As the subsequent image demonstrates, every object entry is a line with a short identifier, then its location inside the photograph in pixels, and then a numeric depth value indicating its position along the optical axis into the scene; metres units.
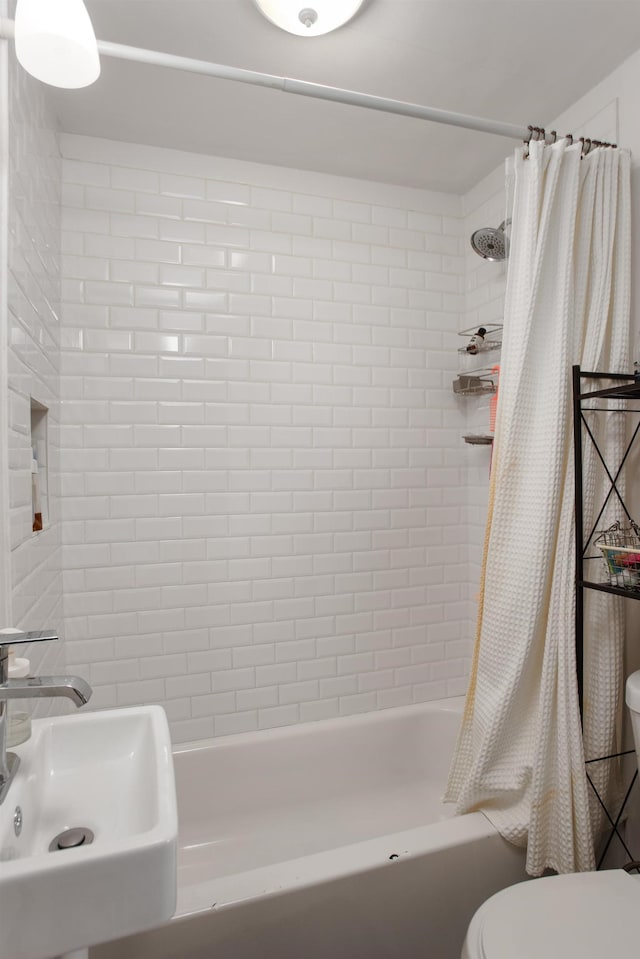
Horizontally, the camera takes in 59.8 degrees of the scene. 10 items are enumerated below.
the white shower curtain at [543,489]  1.62
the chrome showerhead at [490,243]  2.19
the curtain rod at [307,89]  1.33
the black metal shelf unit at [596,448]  1.59
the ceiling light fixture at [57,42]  0.98
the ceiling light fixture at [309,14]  1.48
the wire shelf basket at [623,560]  1.46
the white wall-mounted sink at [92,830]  0.72
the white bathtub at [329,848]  1.40
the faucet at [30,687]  0.93
